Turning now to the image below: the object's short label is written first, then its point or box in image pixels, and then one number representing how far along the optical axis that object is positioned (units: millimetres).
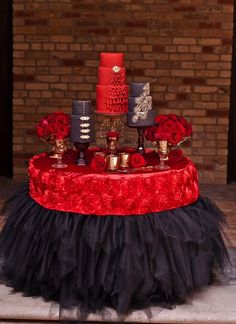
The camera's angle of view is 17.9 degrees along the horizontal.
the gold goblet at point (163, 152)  3612
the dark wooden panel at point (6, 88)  6277
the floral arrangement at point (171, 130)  3633
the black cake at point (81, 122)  3547
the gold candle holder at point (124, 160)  3547
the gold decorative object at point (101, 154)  3691
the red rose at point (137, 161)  3555
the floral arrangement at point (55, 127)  3631
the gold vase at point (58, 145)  3625
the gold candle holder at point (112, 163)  3508
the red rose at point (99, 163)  3492
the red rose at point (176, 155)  3811
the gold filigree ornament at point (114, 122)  3694
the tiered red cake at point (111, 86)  3623
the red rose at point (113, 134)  3750
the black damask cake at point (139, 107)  3643
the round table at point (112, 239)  3375
